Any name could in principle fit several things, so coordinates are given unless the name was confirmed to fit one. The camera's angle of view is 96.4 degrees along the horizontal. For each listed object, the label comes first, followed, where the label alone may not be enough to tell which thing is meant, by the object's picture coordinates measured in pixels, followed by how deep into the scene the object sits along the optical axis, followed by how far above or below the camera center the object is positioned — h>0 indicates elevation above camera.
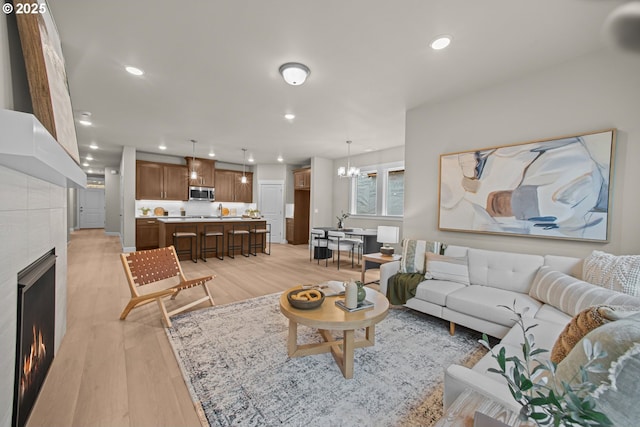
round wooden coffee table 2.12 -0.86
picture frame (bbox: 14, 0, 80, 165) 1.53 +0.77
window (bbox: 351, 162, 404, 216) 6.68 +0.43
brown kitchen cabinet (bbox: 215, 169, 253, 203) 8.77 +0.58
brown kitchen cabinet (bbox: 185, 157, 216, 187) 8.05 +0.99
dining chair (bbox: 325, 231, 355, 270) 5.83 -0.73
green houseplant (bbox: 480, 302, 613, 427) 0.68 -0.48
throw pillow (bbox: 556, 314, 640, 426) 0.86 -0.50
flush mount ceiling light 2.89 +1.37
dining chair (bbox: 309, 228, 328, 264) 6.27 -0.78
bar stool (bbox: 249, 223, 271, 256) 7.16 -0.81
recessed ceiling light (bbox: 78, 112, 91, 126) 4.48 +1.36
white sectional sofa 1.48 -0.79
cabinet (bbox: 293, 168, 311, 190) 8.33 +0.84
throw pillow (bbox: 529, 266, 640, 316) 1.89 -0.59
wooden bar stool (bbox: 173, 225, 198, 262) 6.15 -0.69
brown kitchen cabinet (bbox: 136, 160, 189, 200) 7.41 +0.61
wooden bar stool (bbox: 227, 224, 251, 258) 6.82 -0.75
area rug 1.80 -1.28
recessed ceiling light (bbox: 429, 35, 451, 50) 2.46 +1.47
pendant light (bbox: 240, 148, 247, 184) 7.10 +1.37
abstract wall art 2.58 +0.24
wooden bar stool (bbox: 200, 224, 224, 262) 6.50 -0.81
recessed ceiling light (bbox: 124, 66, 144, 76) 3.04 +1.43
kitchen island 6.20 -0.49
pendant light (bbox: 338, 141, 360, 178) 6.13 +0.77
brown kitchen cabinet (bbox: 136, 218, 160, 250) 7.29 -0.76
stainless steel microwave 8.20 +0.33
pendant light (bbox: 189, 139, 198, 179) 7.66 +1.13
